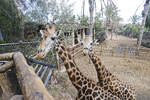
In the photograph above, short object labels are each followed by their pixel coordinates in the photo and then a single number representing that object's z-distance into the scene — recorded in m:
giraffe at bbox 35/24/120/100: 1.64
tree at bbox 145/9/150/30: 11.90
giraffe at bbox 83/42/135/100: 2.14
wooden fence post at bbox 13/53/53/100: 0.42
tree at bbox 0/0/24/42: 4.14
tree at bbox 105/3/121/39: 3.90
